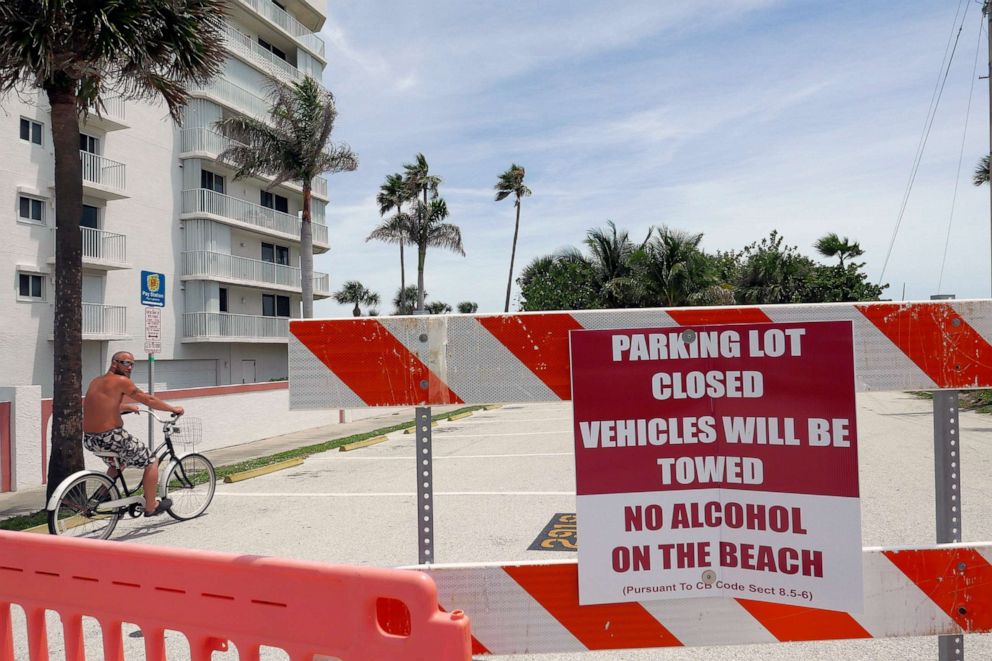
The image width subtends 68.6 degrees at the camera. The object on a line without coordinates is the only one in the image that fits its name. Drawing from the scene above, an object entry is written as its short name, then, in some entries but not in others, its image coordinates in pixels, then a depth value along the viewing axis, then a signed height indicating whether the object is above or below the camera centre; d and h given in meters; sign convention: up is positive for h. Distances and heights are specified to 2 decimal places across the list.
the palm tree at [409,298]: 83.62 +5.52
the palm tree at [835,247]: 53.78 +6.81
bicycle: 7.08 -1.52
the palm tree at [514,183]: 53.72 +11.90
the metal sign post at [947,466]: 2.45 -0.44
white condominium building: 23.69 +4.84
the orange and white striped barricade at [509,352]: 2.40 -0.03
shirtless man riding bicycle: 7.36 -0.73
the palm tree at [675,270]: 39.62 +3.93
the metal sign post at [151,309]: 11.12 +0.62
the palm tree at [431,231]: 44.19 +6.96
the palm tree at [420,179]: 46.12 +10.56
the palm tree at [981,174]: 29.53 +6.67
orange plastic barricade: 2.12 -0.82
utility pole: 19.92 +9.07
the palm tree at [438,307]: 88.47 +4.82
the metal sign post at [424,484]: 2.45 -0.47
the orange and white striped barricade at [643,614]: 2.33 -0.88
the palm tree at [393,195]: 46.41 +9.68
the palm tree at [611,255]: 43.09 +5.24
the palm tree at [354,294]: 87.56 +6.29
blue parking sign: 11.14 +0.94
